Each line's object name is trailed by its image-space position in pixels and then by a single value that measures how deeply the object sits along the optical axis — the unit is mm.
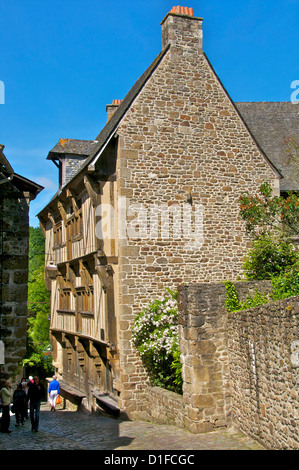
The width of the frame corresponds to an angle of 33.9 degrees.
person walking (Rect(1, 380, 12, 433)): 9221
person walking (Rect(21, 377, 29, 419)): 11625
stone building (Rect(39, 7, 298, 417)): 11547
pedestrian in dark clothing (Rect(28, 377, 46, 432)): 9828
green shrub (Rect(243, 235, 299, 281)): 11878
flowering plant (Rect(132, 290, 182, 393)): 10641
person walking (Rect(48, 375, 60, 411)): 14891
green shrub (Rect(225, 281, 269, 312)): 8938
